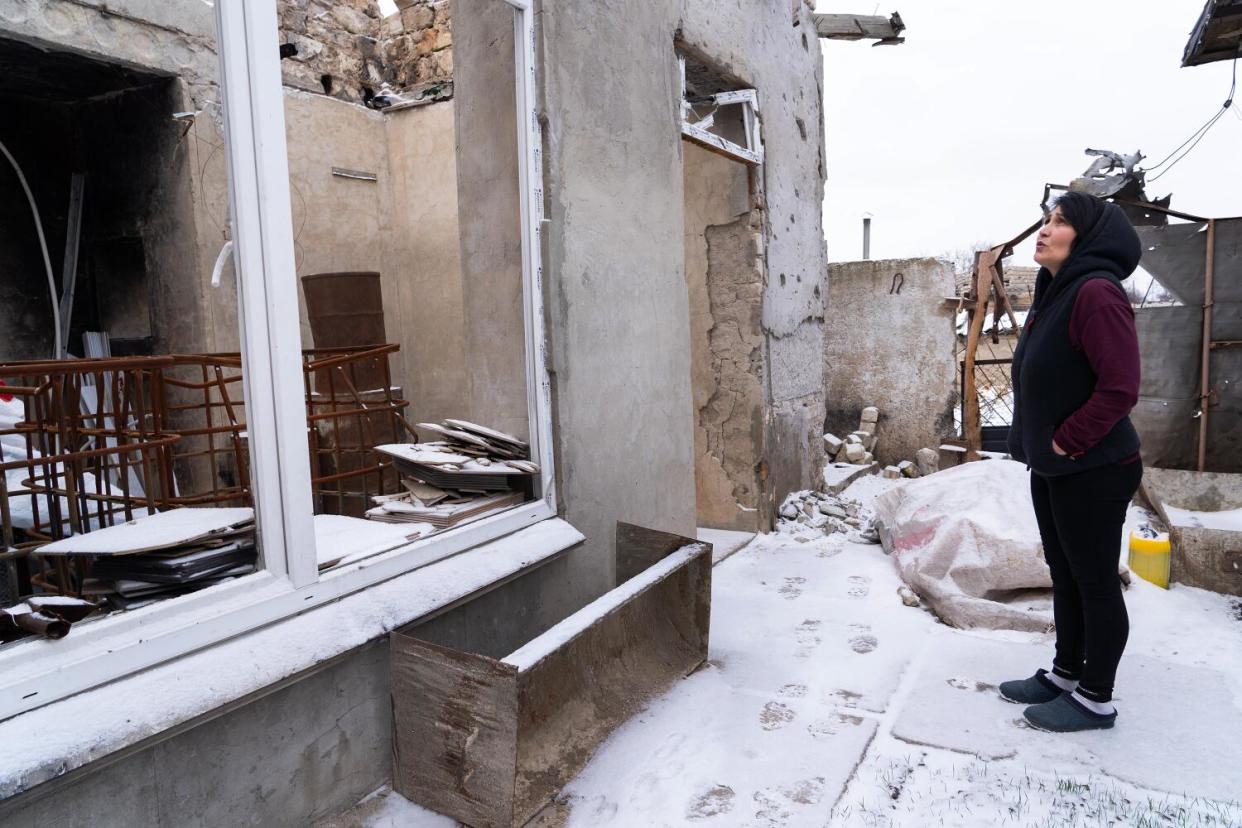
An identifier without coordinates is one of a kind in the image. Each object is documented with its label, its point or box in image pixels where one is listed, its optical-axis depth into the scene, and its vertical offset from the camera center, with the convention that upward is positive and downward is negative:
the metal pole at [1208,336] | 5.52 -0.19
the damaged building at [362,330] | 2.08 +0.04
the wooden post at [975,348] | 6.18 -0.26
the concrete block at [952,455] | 6.75 -1.18
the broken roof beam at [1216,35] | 7.46 +2.79
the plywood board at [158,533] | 2.07 -0.53
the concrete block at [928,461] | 7.80 -1.40
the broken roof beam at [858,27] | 6.77 +2.50
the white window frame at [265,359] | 2.10 -0.05
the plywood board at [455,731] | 2.18 -1.13
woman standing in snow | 2.58 -0.33
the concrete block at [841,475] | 6.82 -1.39
